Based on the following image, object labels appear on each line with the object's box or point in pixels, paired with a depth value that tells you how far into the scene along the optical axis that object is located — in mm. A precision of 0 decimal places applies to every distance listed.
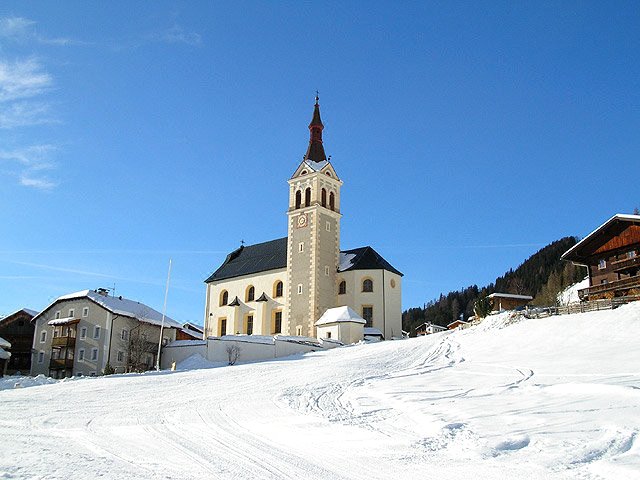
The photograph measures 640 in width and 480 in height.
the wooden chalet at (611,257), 39250
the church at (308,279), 59844
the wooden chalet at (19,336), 58344
